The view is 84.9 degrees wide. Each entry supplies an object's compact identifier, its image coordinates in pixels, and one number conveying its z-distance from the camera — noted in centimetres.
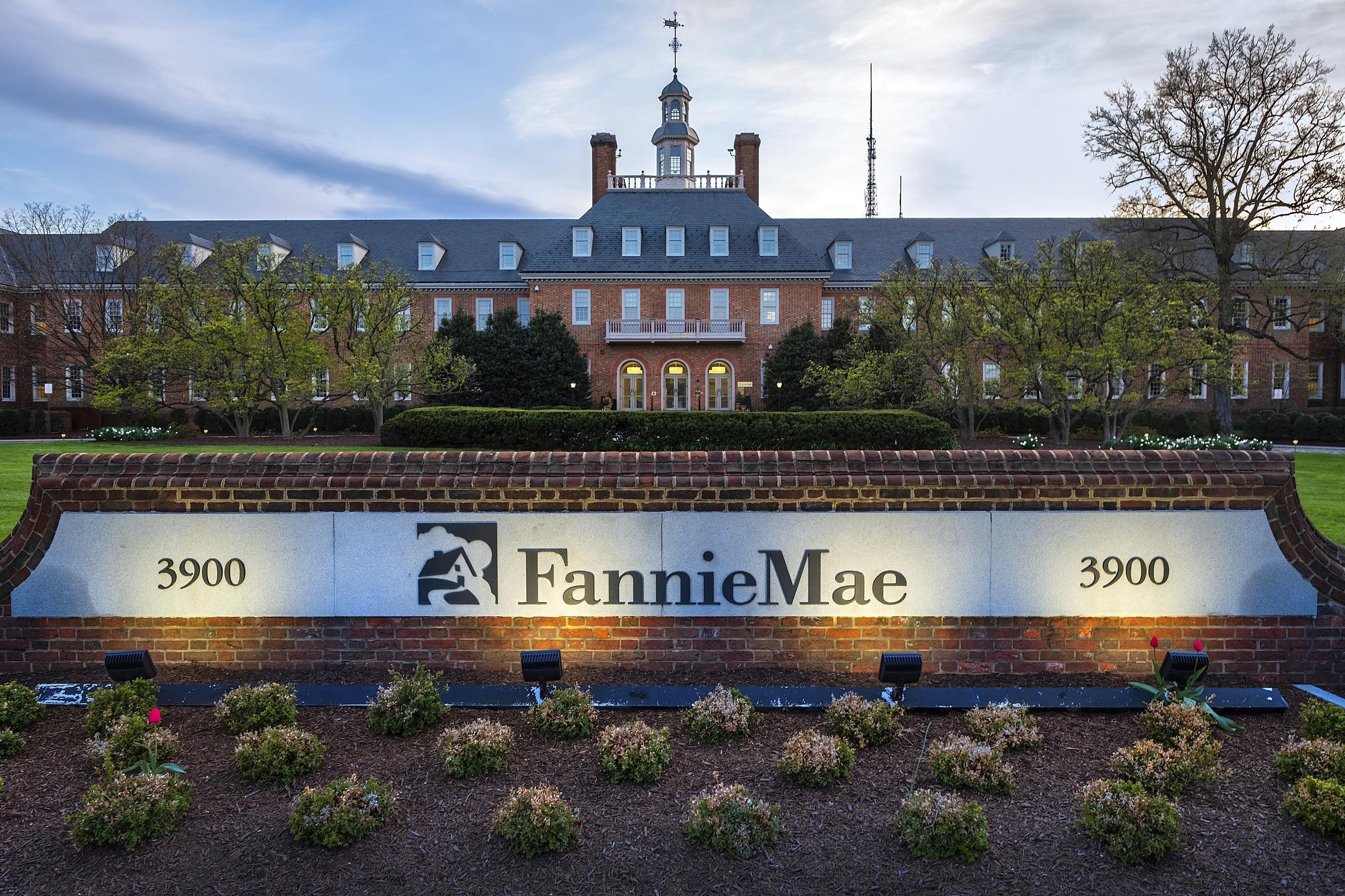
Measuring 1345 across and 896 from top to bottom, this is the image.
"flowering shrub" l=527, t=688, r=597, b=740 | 390
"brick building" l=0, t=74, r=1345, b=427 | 3631
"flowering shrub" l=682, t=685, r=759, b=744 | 387
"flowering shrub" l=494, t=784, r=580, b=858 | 298
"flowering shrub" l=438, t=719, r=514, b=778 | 354
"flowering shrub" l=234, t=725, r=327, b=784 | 348
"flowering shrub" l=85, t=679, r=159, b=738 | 387
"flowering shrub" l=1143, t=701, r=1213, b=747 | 376
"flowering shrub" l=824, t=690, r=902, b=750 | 382
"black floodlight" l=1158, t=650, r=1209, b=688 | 420
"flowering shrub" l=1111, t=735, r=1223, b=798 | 337
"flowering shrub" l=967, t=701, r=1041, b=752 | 376
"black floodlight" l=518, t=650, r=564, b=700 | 406
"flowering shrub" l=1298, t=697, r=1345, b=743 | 374
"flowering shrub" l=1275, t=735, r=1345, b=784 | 339
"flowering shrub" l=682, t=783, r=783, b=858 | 299
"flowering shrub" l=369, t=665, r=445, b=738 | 392
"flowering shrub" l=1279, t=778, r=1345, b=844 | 306
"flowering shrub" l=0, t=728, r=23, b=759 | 371
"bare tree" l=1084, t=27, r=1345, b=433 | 2475
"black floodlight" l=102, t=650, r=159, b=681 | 419
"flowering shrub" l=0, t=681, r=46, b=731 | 390
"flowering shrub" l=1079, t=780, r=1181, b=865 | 292
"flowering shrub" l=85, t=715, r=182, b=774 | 358
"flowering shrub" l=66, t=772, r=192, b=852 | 301
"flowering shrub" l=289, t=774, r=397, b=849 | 304
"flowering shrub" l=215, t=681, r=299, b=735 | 389
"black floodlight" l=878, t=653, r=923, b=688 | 415
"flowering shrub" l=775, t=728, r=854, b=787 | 345
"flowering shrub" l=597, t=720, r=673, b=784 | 348
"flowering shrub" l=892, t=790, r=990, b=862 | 295
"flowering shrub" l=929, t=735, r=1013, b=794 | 341
